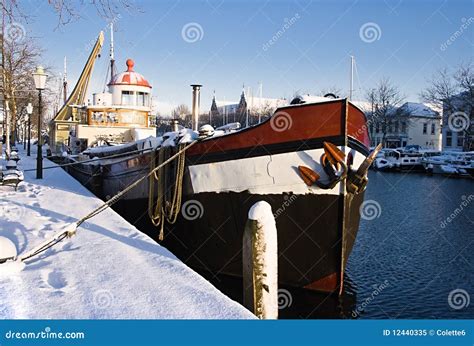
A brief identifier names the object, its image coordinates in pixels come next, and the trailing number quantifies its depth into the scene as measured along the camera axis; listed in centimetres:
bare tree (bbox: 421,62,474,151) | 3762
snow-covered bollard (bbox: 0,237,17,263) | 463
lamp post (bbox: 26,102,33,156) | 1937
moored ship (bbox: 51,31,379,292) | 623
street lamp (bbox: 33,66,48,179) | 1209
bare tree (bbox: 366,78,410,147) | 5200
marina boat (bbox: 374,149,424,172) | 3894
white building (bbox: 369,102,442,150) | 5710
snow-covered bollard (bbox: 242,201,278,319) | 430
